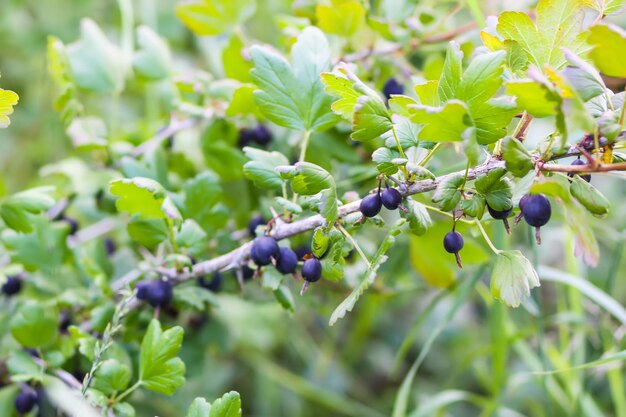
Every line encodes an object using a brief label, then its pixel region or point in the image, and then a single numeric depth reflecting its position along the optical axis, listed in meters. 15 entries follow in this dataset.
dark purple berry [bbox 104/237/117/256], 0.91
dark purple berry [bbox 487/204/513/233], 0.72
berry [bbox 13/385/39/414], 0.79
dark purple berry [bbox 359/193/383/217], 0.72
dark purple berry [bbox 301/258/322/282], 0.74
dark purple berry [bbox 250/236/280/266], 0.75
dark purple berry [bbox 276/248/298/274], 0.76
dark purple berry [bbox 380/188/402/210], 0.72
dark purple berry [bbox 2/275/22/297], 0.84
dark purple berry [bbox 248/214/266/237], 0.82
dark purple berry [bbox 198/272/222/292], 0.83
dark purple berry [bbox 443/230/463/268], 0.73
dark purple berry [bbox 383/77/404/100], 0.83
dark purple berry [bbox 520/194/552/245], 0.71
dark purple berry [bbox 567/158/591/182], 0.72
